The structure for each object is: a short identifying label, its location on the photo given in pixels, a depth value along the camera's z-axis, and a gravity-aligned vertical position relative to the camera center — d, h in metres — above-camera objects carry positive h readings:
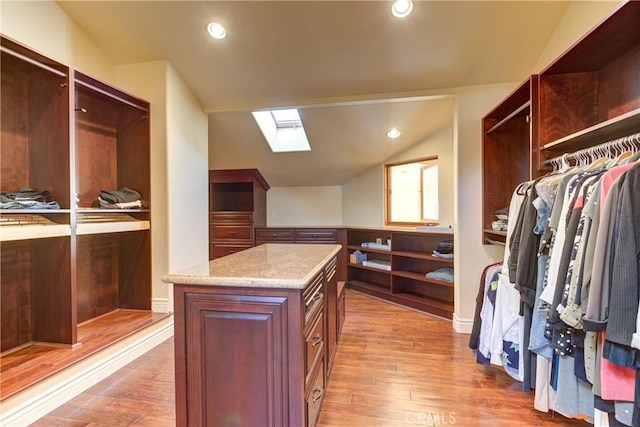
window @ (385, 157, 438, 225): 3.76 +0.27
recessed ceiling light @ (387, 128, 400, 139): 3.55 +0.98
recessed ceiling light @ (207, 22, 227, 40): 2.30 +1.48
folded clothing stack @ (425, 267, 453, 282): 3.16 -0.71
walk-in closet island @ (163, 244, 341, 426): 1.21 -0.58
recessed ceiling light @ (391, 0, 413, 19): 2.04 +1.45
